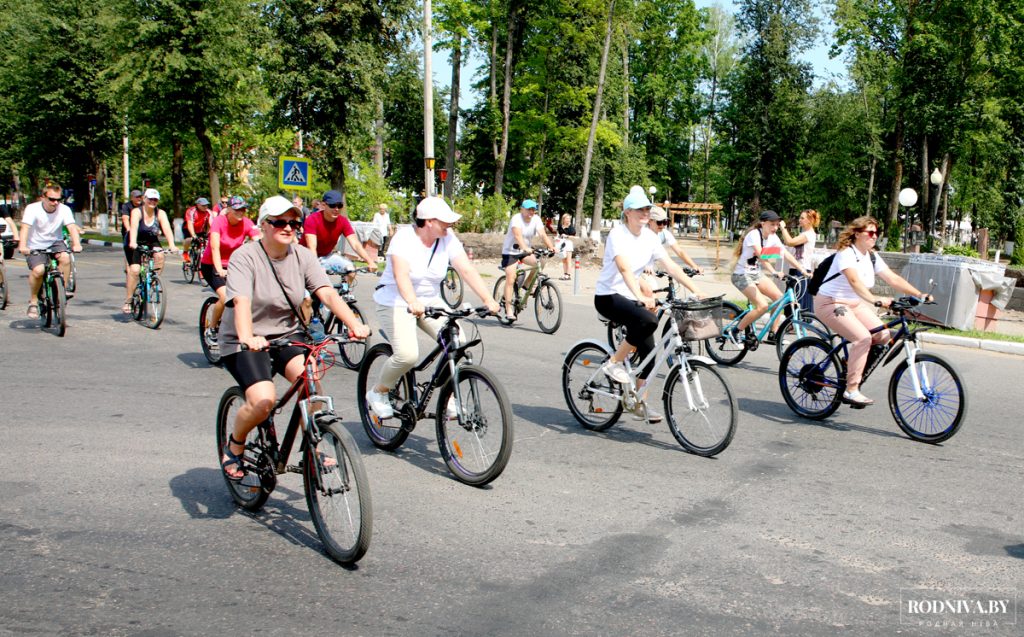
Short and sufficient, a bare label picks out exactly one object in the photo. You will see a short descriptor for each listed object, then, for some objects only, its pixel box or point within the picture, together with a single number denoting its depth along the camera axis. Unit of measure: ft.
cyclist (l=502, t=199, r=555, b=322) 45.32
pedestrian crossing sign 66.64
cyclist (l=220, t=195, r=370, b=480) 15.53
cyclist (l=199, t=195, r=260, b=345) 32.12
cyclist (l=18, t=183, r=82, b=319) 38.78
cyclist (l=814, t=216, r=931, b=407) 24.84
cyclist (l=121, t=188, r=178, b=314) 41.29
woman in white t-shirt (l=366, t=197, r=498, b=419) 20.26
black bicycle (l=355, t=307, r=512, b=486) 18.34
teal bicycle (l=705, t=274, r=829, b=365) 33.86
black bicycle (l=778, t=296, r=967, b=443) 23.49
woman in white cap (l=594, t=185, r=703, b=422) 22.93
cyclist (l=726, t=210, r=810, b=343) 35.27
